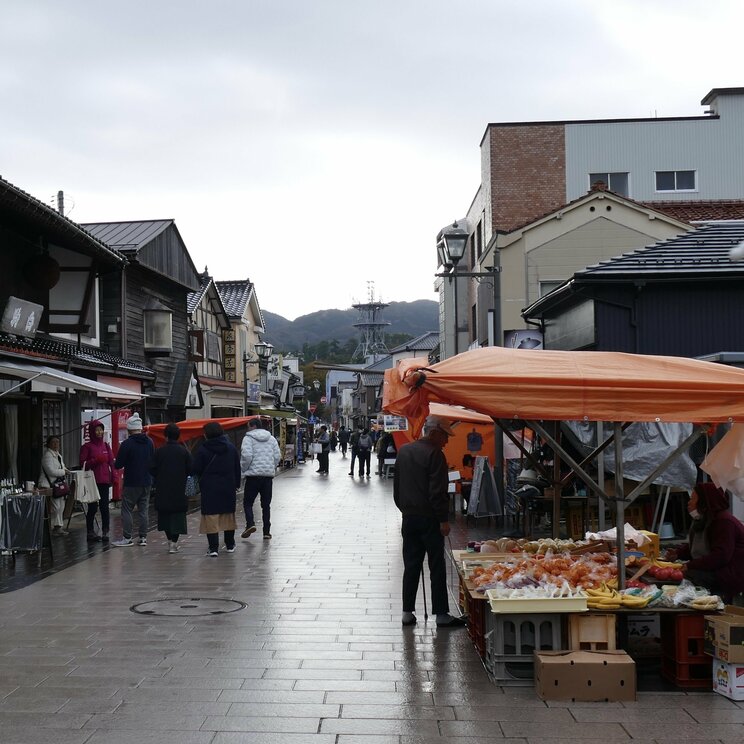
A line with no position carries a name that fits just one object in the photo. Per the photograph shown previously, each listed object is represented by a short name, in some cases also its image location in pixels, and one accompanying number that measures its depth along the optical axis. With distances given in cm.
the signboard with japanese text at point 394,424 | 2876
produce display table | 648
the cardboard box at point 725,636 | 607
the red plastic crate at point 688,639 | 646
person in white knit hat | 1395
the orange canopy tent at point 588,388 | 662
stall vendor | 718
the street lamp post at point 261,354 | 4500
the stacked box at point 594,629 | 658
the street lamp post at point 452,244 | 1580
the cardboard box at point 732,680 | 612
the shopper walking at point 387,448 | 3278
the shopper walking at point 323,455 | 3662
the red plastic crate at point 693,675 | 643
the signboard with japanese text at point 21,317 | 1364
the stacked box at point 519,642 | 652
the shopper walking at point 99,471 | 1466
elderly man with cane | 823
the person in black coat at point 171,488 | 1319
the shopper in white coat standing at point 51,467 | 1491
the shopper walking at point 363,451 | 3555
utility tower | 14812
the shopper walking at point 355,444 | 3672
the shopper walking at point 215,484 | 1296
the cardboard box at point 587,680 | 613
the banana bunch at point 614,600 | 661
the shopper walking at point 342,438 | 5655
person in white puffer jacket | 1456
